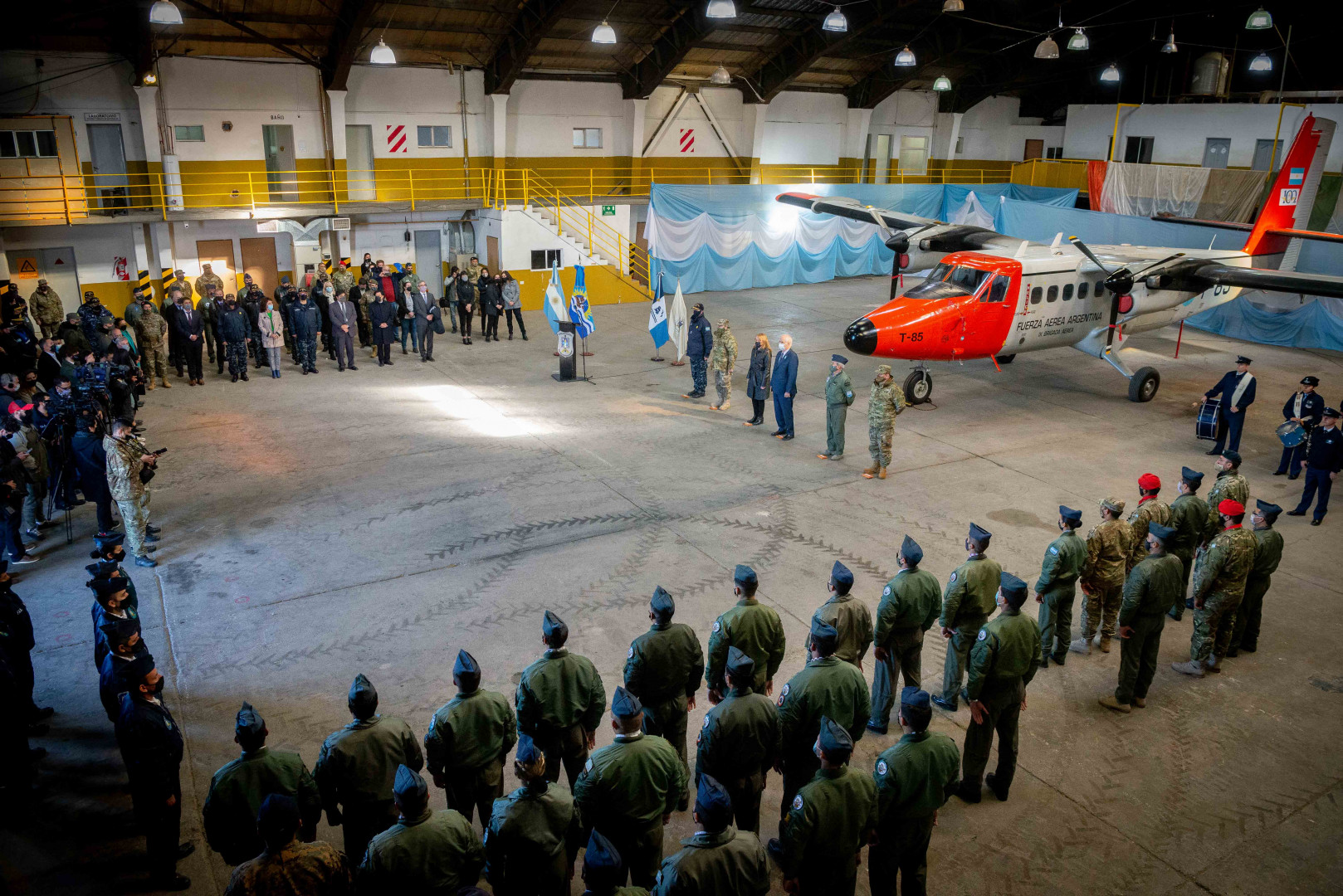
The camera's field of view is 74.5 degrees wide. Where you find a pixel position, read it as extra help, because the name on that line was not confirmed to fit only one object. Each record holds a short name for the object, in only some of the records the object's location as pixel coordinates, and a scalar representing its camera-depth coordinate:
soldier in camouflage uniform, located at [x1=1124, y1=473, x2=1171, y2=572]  8.34
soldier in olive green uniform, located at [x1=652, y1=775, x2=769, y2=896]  4.05
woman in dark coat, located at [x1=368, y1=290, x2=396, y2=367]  17.92
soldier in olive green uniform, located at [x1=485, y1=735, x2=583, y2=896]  4.43
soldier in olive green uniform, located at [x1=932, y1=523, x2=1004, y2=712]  7.00
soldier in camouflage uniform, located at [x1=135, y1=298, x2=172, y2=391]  16.19
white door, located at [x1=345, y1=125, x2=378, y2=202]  24.27
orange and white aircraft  15.00
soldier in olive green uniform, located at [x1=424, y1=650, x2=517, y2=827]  5.31
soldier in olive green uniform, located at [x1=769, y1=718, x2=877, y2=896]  4.60
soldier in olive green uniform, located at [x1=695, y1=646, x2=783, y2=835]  5.33
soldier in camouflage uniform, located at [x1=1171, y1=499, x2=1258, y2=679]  7.71
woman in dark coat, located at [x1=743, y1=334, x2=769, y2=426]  14.23
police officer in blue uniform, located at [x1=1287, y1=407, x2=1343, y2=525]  10.84
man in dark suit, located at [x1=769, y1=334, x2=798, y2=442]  13.44
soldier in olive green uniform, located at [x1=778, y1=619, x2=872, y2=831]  5.60
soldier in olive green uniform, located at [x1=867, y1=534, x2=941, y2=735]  6.79
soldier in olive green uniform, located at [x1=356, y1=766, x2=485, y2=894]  4.17
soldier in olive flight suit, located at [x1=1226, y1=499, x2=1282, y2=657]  7.83
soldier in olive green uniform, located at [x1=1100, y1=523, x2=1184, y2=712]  7.09
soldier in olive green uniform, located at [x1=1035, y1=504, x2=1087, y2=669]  7.64
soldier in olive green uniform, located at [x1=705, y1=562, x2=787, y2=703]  6.34
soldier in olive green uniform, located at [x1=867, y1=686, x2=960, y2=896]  4.97
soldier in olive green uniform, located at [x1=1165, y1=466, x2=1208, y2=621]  8.39
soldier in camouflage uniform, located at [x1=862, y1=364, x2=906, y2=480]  12.13
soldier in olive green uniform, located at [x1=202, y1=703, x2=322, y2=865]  4.73
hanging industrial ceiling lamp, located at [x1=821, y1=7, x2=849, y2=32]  19.26
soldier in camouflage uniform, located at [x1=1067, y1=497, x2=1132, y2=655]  7.90
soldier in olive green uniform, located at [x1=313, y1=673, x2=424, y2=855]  5.04
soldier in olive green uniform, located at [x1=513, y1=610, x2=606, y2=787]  5.68
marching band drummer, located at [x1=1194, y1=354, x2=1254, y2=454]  12.88
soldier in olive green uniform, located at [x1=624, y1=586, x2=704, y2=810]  6.00
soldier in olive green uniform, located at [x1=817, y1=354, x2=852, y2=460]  12.64
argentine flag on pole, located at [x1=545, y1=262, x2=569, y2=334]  17.27
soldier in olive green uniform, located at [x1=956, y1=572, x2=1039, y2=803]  6.09
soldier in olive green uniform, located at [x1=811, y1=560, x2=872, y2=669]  6.58
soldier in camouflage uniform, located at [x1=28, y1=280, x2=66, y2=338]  16.69
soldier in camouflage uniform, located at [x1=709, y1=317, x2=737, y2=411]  15.28
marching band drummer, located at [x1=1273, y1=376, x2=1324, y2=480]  12.00
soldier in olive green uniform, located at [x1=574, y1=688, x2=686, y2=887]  4.84
